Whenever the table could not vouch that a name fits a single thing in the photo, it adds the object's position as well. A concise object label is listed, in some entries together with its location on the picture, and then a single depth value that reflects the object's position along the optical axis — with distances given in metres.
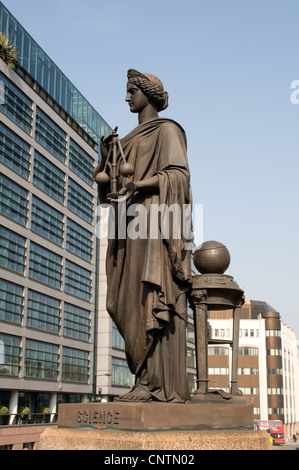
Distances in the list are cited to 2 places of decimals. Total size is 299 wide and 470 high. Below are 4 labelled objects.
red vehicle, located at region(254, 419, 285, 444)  90.56
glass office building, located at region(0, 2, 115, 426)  51.75
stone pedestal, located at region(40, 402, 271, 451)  6.68
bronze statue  7.91
